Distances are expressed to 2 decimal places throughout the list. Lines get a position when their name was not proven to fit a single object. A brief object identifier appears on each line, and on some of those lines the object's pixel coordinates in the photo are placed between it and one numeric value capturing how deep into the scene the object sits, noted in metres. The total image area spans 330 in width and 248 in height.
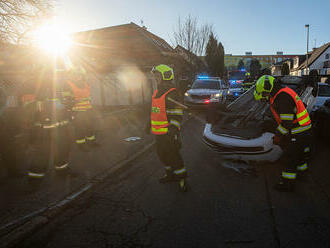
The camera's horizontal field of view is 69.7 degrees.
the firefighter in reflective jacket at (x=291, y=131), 3.55
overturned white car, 4.20
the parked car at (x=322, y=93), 8.50
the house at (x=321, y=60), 47.39
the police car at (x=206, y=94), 12.70
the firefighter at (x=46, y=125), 3.95
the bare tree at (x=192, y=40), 22.98
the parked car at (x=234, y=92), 17.98
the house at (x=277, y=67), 69.71
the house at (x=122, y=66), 15.14
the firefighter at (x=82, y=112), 6.31
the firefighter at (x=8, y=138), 4.48
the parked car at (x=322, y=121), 5.94
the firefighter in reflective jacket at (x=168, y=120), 3.79
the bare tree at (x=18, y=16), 13.31
